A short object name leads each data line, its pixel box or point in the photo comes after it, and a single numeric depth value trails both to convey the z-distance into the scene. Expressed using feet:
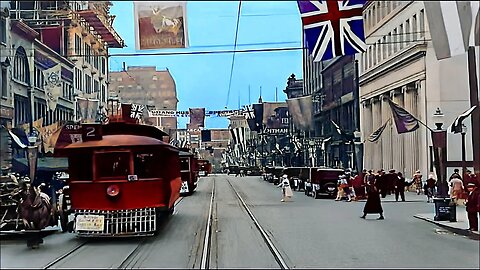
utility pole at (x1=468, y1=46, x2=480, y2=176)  107.65
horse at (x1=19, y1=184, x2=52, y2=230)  59.00
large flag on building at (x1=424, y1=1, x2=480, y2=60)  53.62
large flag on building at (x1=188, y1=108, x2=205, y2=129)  193.47
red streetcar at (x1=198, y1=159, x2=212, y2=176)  343.05
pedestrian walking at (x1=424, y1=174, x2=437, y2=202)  120.34
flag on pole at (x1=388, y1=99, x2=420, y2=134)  106.93
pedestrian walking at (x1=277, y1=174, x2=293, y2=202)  126.11
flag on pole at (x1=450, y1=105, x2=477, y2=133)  101.37
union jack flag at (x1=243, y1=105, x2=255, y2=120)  223.71
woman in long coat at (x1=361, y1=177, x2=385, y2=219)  85.80
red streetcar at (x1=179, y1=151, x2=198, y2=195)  156.71
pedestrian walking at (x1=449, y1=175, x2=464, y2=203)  103.86
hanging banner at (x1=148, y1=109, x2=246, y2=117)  187.01
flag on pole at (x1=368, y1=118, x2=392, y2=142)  149.38
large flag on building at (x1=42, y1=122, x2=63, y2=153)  110.63
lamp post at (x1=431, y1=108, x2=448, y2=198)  92.17
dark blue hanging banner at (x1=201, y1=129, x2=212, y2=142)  241.14
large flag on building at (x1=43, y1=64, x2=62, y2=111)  134.00
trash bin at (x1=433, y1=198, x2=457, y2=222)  79.20
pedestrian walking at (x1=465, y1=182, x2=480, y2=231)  67.10
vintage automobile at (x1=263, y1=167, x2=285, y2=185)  220.76
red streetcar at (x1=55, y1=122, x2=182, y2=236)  62.64
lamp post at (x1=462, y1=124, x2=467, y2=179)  112.37
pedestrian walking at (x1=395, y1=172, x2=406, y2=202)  127.03
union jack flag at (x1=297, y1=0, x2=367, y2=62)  57.52
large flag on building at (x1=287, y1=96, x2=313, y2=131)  162.30
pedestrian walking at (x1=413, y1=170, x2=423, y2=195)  146.27
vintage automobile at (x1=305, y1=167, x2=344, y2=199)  140.46
